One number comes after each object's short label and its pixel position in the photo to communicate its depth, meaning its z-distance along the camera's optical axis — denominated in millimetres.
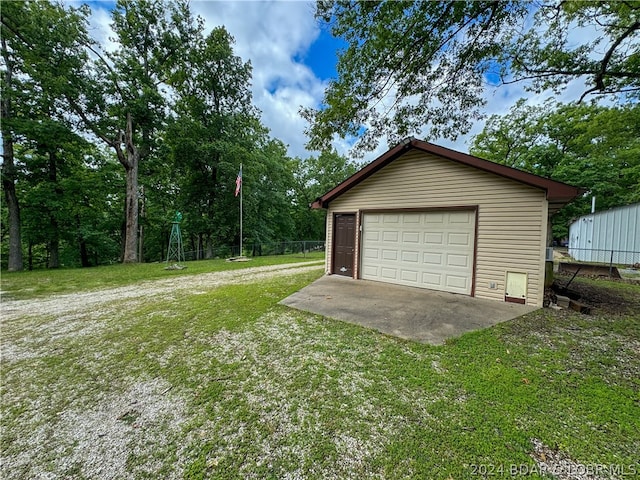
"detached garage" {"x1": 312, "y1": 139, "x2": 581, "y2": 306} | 5031
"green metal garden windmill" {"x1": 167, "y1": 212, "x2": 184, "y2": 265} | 10516
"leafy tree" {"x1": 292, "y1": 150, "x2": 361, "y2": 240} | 26359
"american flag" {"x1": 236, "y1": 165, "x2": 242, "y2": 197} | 12587
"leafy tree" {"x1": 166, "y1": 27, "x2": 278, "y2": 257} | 14688
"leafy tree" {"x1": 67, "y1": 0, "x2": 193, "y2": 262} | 11445
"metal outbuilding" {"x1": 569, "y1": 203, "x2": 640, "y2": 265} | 11023
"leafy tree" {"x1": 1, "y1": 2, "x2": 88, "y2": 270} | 9680
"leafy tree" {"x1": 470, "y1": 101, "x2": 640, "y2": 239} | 15859
